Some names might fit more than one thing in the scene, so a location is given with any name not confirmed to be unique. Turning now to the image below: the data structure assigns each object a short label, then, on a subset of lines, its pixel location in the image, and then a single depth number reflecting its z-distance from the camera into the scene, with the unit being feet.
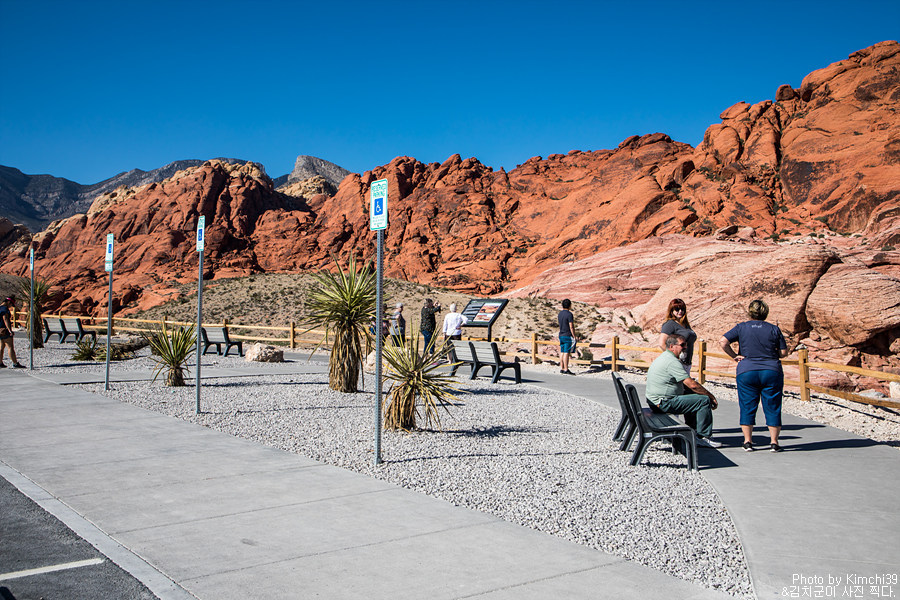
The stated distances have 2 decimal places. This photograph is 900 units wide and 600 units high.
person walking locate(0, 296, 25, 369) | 52.54
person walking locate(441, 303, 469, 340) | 52.70
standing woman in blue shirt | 26.07
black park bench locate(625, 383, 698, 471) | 23.75
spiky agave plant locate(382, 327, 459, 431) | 29.84
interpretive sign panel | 59.88
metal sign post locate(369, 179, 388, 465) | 23.18
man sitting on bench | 25.16
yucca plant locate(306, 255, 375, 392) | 41.22
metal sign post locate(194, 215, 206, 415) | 33.58
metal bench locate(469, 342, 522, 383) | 50.16
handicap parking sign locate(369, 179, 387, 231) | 23.15
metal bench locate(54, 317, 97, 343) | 77.56
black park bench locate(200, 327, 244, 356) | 71.51
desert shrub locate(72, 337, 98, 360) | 62.80
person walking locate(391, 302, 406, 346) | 52.41
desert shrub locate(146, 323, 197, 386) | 44.09
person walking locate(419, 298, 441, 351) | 54.44
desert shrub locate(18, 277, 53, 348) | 78.12
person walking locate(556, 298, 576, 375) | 55.72
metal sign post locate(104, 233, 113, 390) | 40.89
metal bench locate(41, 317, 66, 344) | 80.64
